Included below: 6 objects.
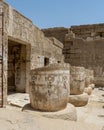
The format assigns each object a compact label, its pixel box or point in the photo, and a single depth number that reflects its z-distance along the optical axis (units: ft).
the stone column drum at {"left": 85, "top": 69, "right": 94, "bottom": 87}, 31.18
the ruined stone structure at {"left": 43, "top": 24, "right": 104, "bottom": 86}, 45.47
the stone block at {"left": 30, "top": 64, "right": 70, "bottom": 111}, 12.79
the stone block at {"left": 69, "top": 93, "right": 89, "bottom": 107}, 19.84
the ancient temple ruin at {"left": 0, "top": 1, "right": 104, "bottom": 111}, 13.12
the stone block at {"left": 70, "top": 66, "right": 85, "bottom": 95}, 21.18
